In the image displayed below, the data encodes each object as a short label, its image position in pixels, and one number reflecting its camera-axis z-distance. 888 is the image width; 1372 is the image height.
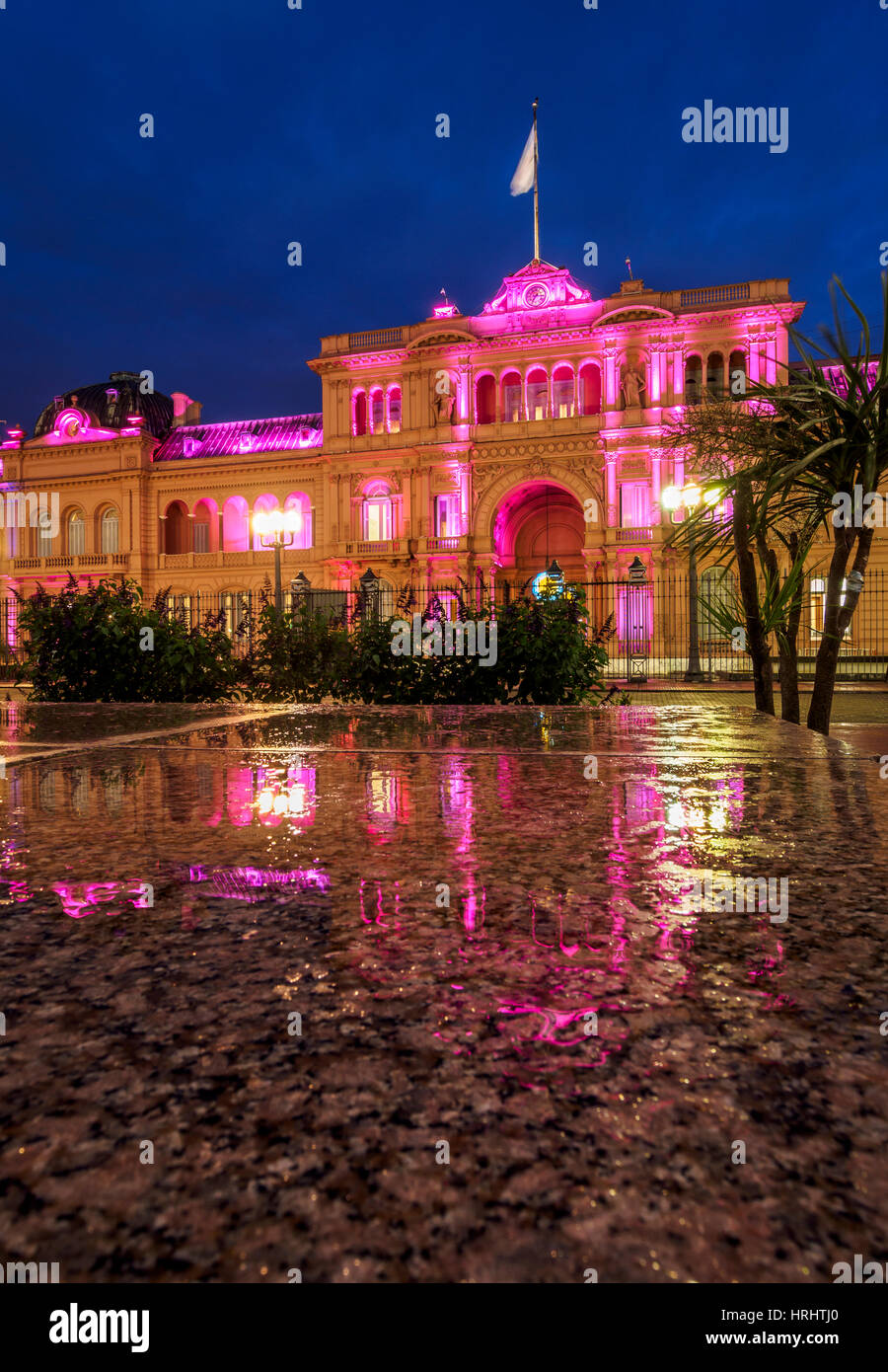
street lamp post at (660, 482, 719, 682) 15.66
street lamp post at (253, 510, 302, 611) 17.12
